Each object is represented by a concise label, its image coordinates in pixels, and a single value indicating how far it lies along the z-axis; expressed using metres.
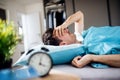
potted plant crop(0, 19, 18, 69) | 0.48
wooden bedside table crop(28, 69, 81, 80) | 0.57
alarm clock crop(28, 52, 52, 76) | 0.60
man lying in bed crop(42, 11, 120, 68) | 0.82
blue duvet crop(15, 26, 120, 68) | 0.87
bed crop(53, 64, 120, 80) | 0.65
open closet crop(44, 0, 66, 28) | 2.56
